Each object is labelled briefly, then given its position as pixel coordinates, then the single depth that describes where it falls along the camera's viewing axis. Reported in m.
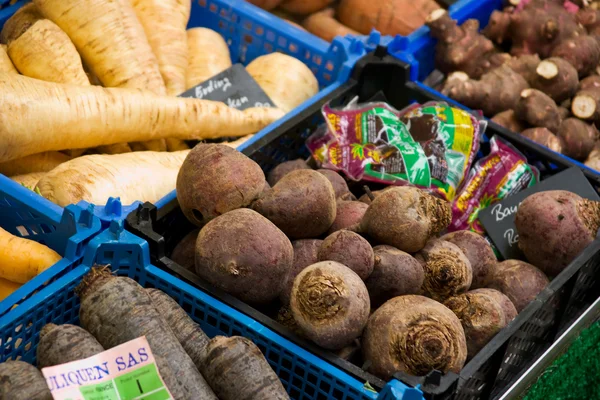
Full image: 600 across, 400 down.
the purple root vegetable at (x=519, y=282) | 1.79
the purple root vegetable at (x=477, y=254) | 1.84
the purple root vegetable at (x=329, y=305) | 1.42
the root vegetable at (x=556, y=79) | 2.72
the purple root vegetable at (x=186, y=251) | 1.77
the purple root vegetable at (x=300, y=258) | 1.64
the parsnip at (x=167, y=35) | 2.51
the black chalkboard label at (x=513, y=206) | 2.08
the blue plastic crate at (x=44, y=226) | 1.56
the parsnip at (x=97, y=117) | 1.91
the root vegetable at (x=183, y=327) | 1.44
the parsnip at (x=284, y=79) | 2.53
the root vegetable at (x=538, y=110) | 2.55
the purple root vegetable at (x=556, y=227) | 1.88
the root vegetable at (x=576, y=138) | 2.56
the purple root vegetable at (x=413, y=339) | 1.40
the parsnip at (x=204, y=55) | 2.60
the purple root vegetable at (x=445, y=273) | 1.65
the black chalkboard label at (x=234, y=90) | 2.43
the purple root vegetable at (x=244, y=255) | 1.54
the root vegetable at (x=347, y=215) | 1.82
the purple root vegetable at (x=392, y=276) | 1.61
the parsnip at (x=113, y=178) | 1.85
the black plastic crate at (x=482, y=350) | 1.48
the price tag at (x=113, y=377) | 1.16
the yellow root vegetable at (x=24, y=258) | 1.68
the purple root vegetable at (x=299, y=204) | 1.70
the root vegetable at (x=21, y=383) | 1.18
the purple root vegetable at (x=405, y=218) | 1.68
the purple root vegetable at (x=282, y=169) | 2.06
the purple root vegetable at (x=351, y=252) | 1.56
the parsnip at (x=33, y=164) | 2.04
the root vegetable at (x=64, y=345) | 1.27
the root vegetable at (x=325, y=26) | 3.22
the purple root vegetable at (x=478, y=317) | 1.58
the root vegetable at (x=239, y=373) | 1.34
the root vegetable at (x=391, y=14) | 3.19
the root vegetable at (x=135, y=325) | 1.32
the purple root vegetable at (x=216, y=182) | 1.68
